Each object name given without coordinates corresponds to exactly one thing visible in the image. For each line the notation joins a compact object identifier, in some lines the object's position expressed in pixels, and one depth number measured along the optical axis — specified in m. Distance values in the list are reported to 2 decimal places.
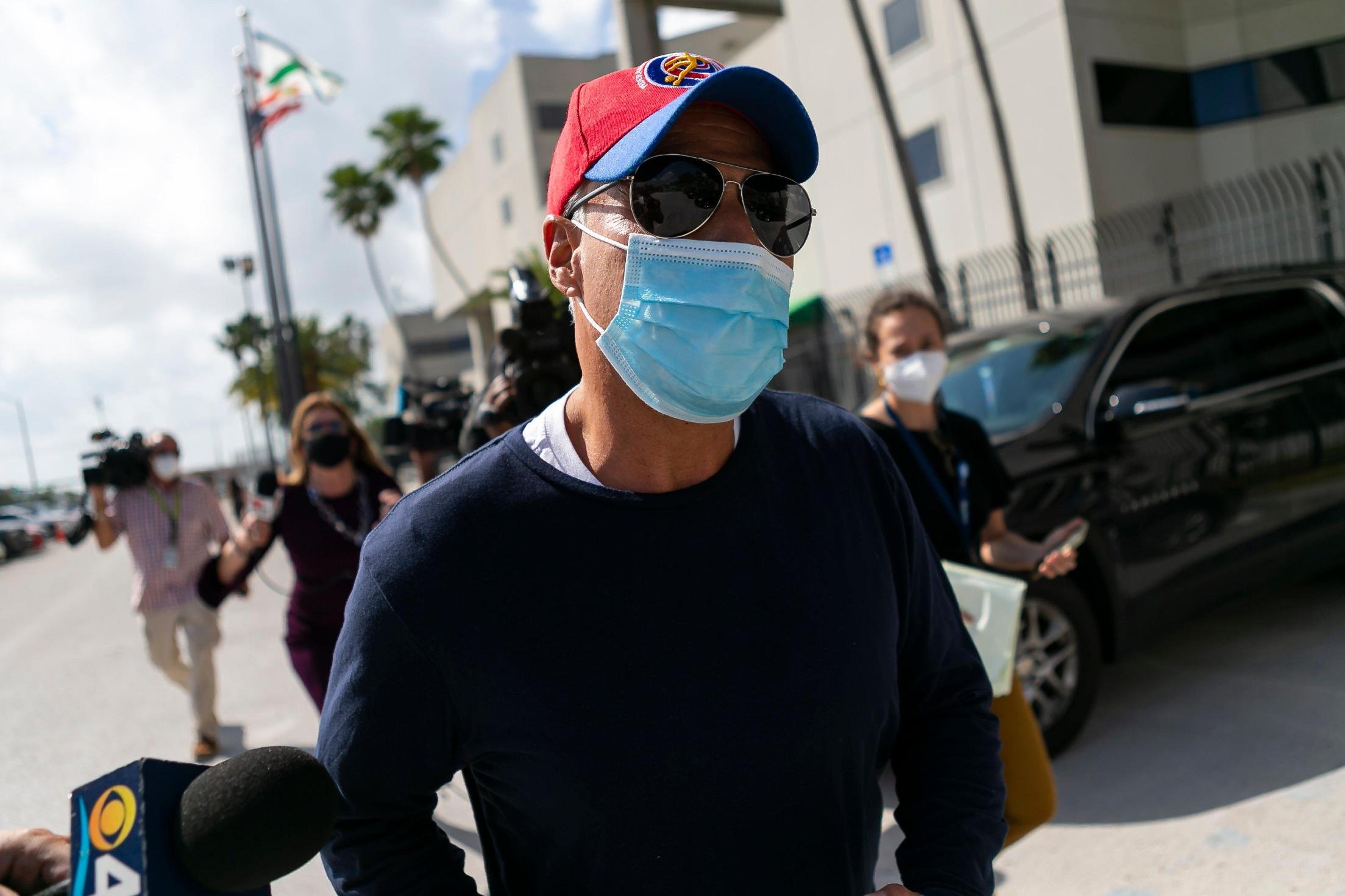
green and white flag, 16.44
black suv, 4.28
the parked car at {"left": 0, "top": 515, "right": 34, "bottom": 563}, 33.06
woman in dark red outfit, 4.17
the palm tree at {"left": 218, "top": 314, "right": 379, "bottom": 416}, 54.91
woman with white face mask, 3.20
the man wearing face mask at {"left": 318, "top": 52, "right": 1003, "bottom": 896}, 1.32
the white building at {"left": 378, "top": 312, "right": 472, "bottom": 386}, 68.25
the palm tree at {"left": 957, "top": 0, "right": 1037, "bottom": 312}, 15.52
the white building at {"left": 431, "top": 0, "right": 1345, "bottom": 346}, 17.42
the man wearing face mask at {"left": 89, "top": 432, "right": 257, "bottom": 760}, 6.14
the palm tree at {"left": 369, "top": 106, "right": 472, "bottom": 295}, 41.97
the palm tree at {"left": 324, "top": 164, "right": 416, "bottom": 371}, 44.66
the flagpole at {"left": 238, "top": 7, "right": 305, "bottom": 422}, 17.36
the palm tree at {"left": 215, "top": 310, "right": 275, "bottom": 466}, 48.28
